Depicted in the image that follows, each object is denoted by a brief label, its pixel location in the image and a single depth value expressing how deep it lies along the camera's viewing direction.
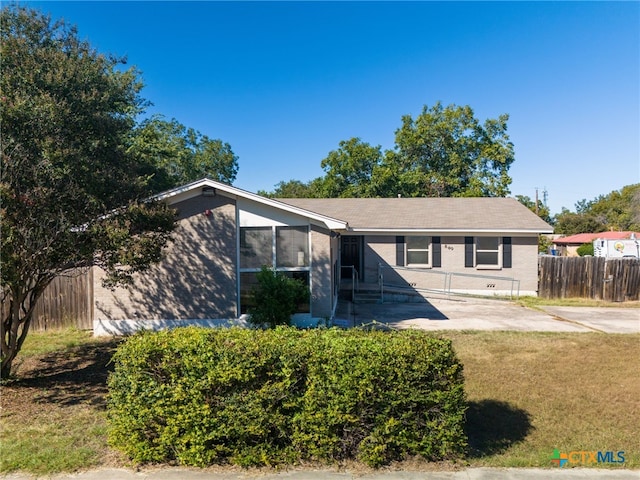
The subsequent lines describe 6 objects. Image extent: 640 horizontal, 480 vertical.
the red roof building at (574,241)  34.31
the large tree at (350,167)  30.91
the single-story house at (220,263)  9.83
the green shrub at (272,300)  9.35
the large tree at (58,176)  5.40
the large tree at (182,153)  19.48
